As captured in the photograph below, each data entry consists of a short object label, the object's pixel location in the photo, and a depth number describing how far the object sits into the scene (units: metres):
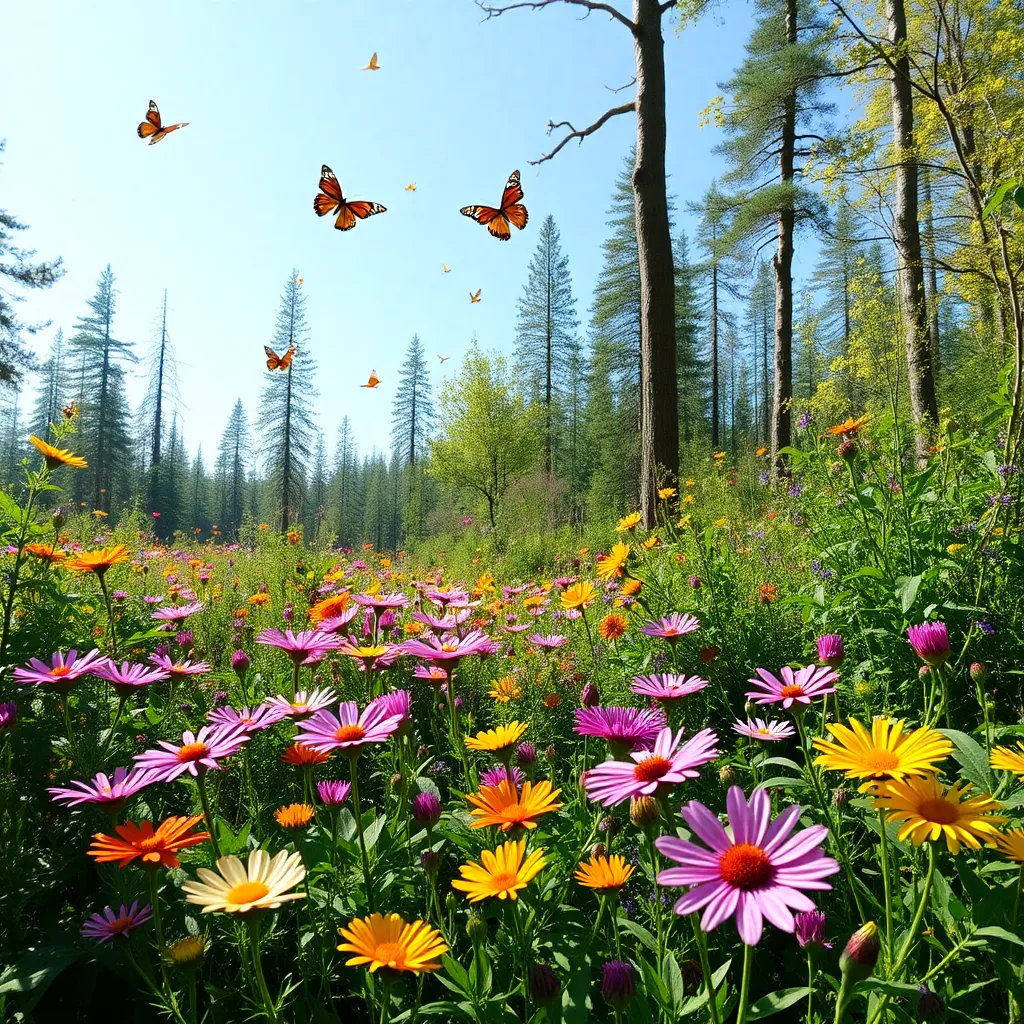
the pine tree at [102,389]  31.14
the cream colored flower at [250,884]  0.62
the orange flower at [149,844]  0.76
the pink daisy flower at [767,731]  0.94
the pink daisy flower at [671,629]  1.35
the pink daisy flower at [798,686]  0.98
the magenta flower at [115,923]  0.97
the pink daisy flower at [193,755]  0.87
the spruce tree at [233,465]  52.81
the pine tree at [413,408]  40.81
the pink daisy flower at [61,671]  1.19
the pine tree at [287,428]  30.09
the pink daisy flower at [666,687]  1.02
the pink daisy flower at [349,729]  0.90
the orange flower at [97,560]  1.59
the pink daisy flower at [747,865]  0.53
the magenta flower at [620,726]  0.95
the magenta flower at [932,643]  1.02
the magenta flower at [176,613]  1.75
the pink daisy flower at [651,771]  0.73
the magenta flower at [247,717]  1.00
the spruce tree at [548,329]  26.41
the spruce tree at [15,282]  14.26
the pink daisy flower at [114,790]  0.90
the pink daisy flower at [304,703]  1.02
